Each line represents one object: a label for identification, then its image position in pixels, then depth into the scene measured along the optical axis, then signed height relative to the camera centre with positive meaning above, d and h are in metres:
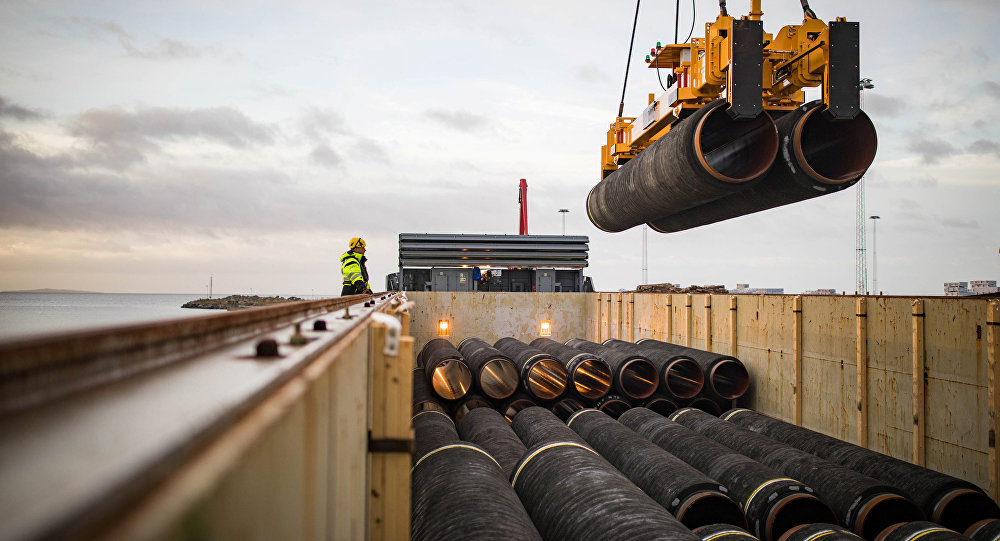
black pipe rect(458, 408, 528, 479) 6.56 -1.95
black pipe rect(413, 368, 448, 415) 9.02 -1.91
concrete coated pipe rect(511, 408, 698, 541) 3.73 -1.59
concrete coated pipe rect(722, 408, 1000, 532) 5.36 -1.95
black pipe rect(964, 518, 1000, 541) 4.95 -2.16
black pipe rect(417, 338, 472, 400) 10.24 -1.67
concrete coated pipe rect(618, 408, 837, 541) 5.31 -2.00
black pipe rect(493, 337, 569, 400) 10.23 -1.67
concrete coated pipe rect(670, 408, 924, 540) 5.31 -1.99
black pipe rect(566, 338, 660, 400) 10.09 -1.62
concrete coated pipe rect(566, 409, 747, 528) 5.16 -1.93
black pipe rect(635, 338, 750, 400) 9.58 -1.51
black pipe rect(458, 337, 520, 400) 10.35 -1.67
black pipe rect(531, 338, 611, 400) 10.22 -1.63
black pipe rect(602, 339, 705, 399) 9.84 -1.58
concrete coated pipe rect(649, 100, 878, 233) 7.85 +1.90
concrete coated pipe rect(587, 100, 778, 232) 7.61 +1.86
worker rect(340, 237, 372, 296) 10.49 +0.33
